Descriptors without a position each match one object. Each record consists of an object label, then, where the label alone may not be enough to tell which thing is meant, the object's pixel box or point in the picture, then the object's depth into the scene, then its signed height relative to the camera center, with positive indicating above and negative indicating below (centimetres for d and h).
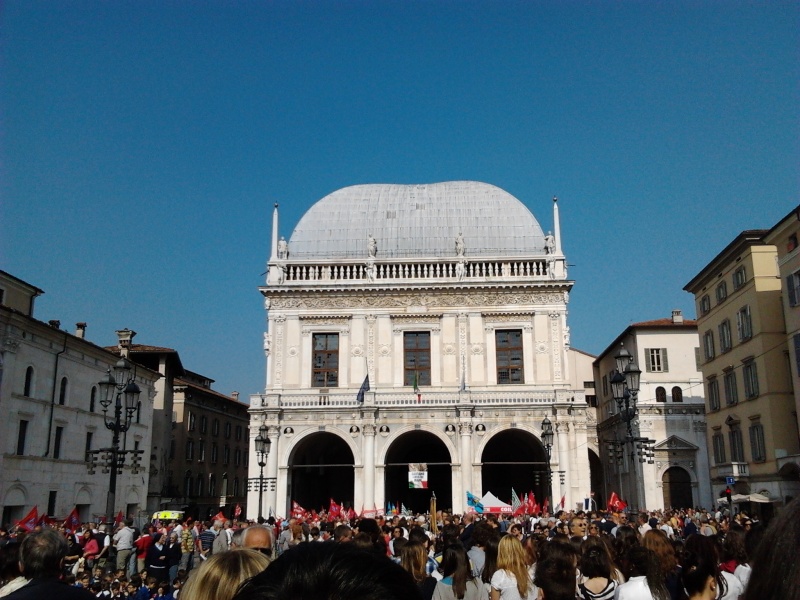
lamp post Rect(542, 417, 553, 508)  2920 +158
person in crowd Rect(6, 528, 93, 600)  525 -53
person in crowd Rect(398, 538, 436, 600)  806 -92
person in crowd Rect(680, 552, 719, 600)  598 -83
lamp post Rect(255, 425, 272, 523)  3050 +141
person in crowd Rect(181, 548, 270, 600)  312 -40
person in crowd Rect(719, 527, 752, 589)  800 -84
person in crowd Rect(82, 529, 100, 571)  1944 -188
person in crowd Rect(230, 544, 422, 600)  182 -24
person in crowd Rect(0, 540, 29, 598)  622 -72
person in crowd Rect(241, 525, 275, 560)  525 -42
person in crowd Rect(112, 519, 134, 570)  2039 -178
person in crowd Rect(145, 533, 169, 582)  1720 -186
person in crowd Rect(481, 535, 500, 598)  888 -102
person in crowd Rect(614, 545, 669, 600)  642 -92
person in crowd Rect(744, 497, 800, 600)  174 -20
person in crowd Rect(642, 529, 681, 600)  770 -81
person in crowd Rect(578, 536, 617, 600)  723 -94
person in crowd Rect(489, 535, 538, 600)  785 -102
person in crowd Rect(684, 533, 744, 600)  635 -67
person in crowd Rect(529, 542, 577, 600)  680 -90
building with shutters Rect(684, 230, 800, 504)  3484 +501
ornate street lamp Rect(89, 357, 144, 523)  1927 +212
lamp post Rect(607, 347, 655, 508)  1912 +234
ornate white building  4141 +716
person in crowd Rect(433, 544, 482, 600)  784 -108
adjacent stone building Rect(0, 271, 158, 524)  3466 +308
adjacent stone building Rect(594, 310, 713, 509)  4544 +356
